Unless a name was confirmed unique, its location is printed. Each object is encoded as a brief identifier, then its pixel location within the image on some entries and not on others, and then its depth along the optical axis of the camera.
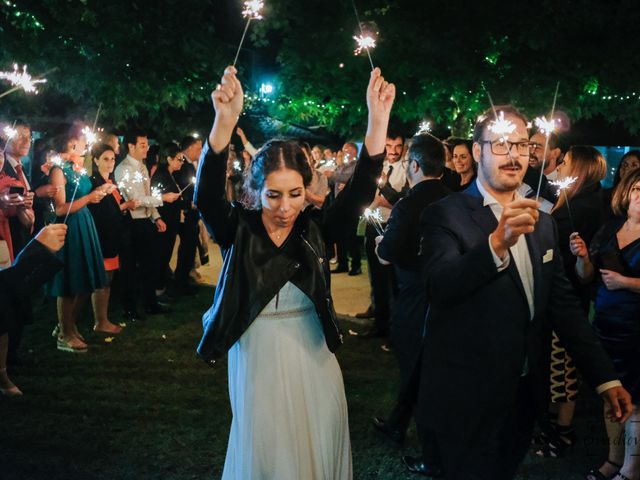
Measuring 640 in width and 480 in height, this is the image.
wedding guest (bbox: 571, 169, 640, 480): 4.44
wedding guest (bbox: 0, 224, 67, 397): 2.96
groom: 3.00
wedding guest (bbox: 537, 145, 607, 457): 5.24
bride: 3.13
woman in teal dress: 7.13
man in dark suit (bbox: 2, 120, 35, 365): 6.63
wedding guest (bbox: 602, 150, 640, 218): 7.72
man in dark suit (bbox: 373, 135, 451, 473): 4.87
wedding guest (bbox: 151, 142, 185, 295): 9.54
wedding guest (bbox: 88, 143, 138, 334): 7.92
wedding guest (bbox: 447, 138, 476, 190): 7.27
